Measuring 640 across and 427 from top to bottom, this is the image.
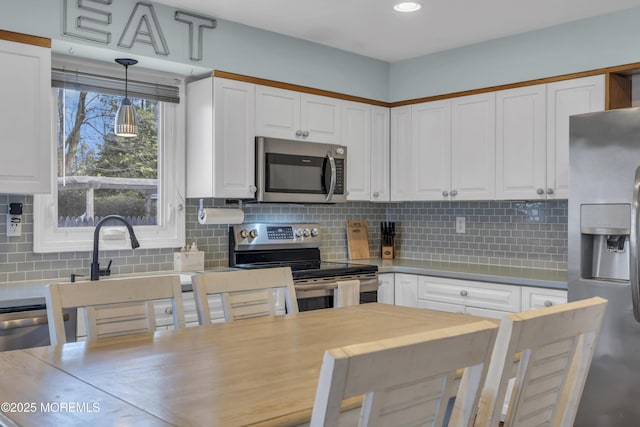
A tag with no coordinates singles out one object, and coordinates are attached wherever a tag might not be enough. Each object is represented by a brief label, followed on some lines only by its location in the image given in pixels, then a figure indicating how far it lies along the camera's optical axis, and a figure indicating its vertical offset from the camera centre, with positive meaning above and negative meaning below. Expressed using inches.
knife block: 204.2 -11.9
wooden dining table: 50.4 -15.5
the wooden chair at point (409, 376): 37.9 -10.5
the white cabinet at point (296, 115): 164.9 +26.3
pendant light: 143.1 +20.9
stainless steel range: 157.8 -12.7
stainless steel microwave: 163.5 +11.3
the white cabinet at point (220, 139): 155.5 +18.5
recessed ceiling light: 142.5 +46.6
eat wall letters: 131.4 +40.4
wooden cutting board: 201.5 -7.8
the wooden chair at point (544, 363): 53.7 -13.6
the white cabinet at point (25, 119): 122.2 +18.2
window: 144.0 +11.8
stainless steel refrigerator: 123.6 -6.4
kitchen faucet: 129.7 -6.4
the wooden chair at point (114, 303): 80.7 -11.7
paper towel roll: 160.9 -0.6
